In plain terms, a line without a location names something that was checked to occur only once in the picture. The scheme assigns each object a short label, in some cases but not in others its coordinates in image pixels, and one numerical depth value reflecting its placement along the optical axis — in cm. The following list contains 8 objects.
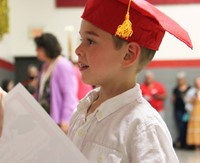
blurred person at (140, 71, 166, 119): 923
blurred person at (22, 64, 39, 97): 945
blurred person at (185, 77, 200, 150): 893
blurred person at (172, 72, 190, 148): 933
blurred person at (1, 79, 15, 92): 755
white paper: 102
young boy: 115
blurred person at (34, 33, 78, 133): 325
